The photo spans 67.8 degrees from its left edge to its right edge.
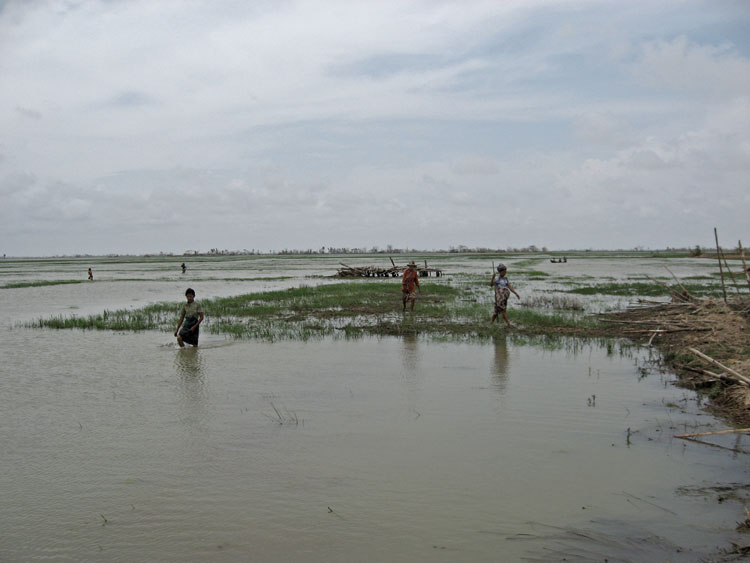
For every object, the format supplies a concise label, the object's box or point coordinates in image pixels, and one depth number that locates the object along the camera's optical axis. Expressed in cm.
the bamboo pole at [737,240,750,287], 955
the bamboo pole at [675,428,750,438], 504
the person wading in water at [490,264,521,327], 1292
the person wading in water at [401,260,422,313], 1560
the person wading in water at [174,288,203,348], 1152
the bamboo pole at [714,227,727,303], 1120
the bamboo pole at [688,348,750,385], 611
